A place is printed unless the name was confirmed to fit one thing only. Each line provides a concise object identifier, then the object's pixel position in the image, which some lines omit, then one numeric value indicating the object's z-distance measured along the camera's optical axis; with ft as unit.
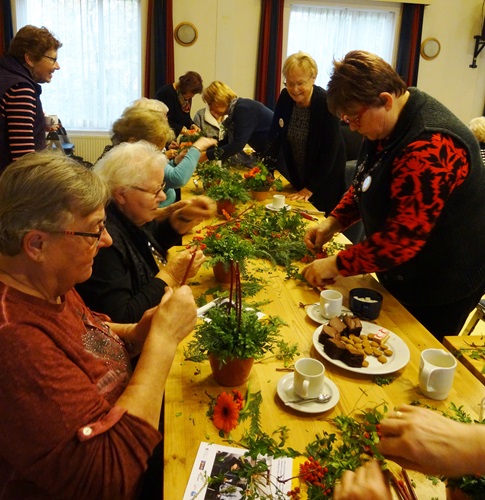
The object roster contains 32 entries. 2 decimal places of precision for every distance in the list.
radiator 21.50
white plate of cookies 4.52
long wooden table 3.55
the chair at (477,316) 8.81
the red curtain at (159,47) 20.16
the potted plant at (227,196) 8.77
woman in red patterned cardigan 5.20
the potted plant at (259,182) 9.78
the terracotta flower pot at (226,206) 8.80
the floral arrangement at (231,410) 3.74
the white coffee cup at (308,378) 3.99
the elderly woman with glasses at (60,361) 2.93
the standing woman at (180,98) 16.70
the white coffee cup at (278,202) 9.23
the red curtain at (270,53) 21.03
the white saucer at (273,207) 8.99
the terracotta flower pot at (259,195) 9.89
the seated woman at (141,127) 7.87
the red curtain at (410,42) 22.03
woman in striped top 9.39
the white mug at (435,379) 4.10
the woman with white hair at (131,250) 5.24
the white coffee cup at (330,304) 5.36
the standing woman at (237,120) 12.32
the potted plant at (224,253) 5.88
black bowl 5.43
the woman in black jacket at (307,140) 10.68
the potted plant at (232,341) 4.06
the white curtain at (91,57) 19.81
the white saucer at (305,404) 3.97
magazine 3.26
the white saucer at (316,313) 5.38
